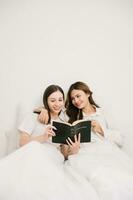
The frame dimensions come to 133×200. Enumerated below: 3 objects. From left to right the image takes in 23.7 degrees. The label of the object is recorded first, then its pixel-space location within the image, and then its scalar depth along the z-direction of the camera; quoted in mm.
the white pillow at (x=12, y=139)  2574
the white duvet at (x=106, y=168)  1643
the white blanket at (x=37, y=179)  1595
